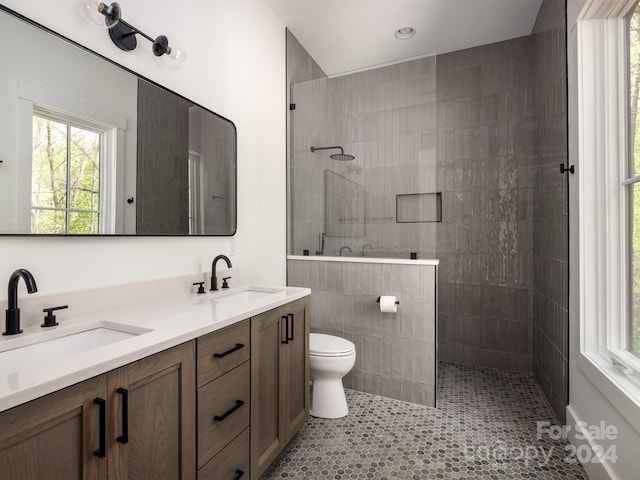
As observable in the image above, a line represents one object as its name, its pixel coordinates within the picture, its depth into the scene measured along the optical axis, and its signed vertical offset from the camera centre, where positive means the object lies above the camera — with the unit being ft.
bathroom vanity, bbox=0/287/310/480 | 2.41 -1.44
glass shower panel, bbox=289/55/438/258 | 8.16 +1.92
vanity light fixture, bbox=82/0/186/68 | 4.40 +2.90
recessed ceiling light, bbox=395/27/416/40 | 9.23 +5.61
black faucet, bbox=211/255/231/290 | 6.11 -0.63
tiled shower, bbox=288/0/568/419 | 7.93 +1.52
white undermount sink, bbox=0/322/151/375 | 3.26 -1.06
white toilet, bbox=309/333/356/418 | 6.89 -2.70
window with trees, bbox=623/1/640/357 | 4.85 +0.84
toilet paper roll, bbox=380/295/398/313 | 7.59 -1.38
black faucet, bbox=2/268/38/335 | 3.47 -0.57
